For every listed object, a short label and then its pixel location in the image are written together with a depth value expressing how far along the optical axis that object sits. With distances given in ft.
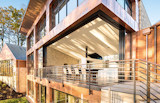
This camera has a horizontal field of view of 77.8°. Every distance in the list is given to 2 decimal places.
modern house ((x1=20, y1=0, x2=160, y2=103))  11.93
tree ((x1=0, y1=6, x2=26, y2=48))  72.49
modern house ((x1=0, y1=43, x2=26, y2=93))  48.85
